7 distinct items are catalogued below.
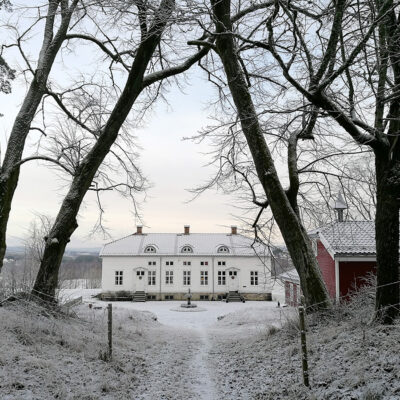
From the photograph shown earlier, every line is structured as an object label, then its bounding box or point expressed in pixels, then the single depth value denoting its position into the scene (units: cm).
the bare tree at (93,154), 1032
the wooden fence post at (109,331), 686
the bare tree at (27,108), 855
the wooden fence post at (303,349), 514
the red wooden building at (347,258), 1695
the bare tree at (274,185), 878
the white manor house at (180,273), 3575
